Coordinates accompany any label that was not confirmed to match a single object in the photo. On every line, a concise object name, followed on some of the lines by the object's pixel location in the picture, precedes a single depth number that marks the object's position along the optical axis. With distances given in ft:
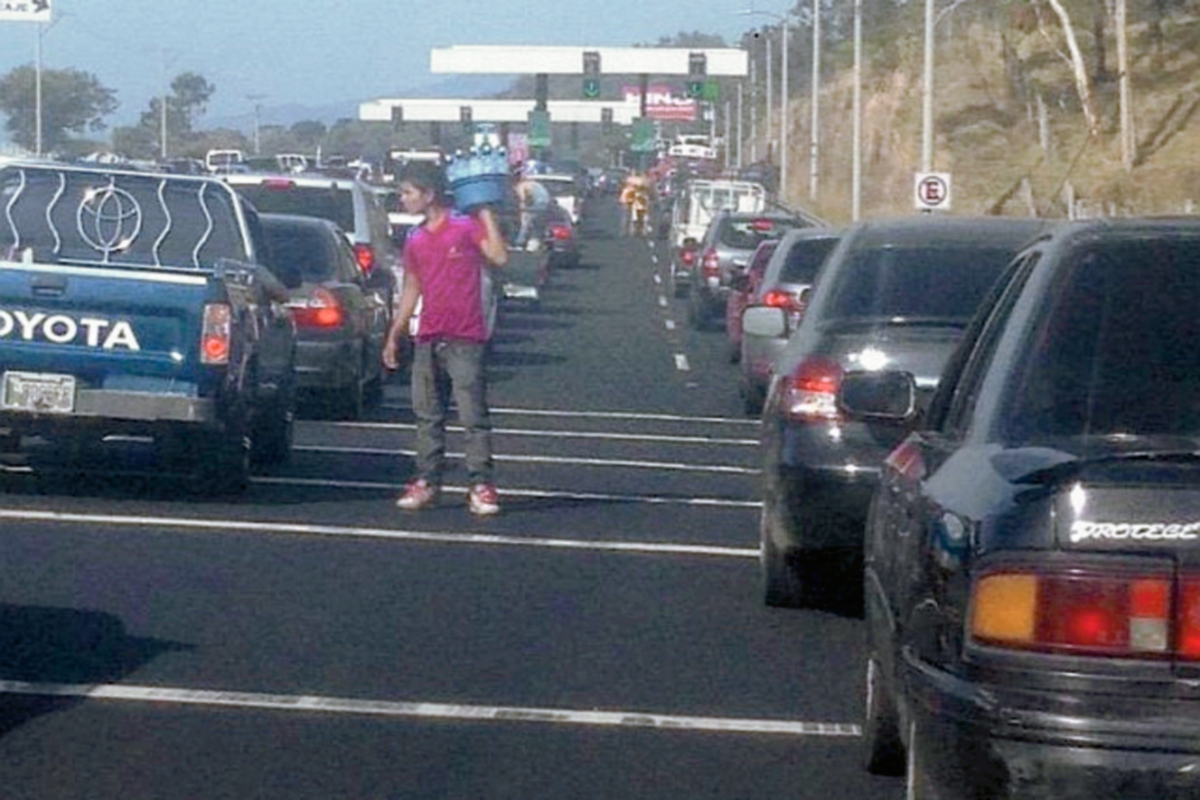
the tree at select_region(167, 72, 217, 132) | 481.46
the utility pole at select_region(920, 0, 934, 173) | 135.03
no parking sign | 139.64
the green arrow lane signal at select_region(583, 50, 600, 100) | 281.13
